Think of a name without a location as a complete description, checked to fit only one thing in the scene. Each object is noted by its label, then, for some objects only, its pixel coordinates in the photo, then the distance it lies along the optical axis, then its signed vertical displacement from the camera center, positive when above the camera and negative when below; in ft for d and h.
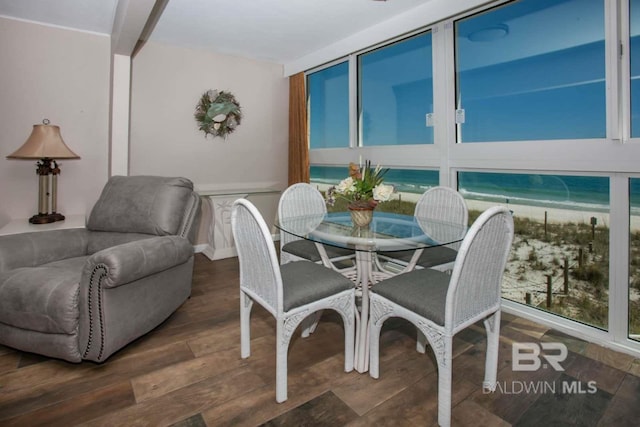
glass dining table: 5.90 -0.32
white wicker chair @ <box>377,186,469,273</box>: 7.14 +0.01
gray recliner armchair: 6.10 -1.01
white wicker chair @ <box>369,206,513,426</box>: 4.66 -1.15
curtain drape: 14.55 +3.58
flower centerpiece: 6.99 +0.51
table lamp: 9.59 +1.68
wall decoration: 13.57 +4.04
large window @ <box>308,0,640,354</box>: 6.75 +1.91
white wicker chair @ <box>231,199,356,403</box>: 5.29 -1.09
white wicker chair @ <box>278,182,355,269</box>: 7.90 +0.15
